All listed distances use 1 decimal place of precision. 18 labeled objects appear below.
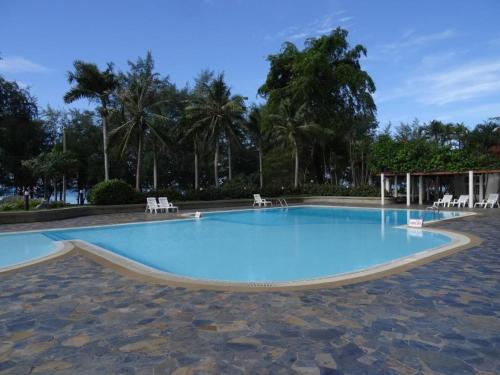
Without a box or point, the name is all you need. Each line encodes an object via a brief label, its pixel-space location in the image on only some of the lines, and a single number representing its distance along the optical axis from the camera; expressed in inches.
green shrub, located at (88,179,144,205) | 773.3
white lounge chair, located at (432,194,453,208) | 836.6
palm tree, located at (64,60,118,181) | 901.2
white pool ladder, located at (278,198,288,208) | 952.5
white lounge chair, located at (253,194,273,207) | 948.6
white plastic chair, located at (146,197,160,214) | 777.6
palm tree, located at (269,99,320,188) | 1127.6
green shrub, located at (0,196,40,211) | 682.3
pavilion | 810.2
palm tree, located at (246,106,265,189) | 1197.4
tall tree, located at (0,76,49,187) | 1081.4
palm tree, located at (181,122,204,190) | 1059.9
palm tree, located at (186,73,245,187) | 1053.8
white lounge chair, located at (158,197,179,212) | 784.9
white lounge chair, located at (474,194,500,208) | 791.7
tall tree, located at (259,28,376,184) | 1213.7
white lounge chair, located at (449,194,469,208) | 821.2
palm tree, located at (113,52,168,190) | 904.9
